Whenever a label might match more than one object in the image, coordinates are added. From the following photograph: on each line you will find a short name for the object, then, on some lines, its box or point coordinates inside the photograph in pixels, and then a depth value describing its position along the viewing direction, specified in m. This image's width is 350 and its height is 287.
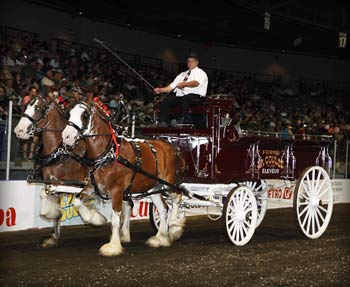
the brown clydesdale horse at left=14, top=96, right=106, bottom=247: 8.31
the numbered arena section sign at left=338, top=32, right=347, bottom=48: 22.26
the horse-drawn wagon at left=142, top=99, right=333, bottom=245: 9.12
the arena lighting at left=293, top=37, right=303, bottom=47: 27.90
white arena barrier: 9.76
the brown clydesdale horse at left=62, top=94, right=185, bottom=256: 7.86
